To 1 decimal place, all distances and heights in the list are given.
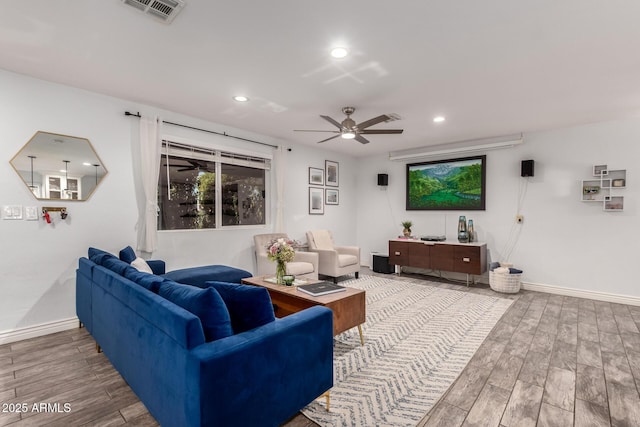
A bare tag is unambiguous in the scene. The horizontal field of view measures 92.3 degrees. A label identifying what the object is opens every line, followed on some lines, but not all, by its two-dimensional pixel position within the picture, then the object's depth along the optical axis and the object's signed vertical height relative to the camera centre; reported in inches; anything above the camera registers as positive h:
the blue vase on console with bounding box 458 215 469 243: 213.2 -16.3
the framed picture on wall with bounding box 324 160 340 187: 253.6 +29.4
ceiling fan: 138.2 +37.2
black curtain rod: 146.5 +43.6
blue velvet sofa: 53.0 -28.9
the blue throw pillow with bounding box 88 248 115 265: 108.1 -18.3
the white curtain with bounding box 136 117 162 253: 148.7 +11.3
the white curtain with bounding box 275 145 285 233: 211.8 +13.0
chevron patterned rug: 77.0 -51.1
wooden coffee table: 104.3 -34.6
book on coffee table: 109.6 -30.4
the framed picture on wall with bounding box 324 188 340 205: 254.1 +9.3
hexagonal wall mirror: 121.6 +16.4
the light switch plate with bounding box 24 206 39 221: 120.8 -2.9
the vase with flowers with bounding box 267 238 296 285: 123.0 -18.8
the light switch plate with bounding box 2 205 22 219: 116.6 -2.4
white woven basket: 186.1 -45.5
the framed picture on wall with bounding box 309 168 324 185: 239.5 +24.5
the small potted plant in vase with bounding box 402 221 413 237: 242.8 -16.7
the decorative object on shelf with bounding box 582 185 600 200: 176.9 +10.6
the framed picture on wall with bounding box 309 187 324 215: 239.5 +4.9
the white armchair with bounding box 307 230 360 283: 207.5 -34.1
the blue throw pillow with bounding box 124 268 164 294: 73.1 -18.3
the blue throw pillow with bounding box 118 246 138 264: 125.6 -20.3
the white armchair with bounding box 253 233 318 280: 181.4 -34.2
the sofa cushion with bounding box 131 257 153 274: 114.0 -22.1
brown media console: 200.2 -33.4
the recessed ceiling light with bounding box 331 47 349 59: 98.0 +50.4
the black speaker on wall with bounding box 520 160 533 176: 193.2 +25.4
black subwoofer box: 245.0 -46.5
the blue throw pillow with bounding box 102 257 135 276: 90.6 -18.5
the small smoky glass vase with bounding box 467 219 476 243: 214.8 -16.4
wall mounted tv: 219.0 +17.6
